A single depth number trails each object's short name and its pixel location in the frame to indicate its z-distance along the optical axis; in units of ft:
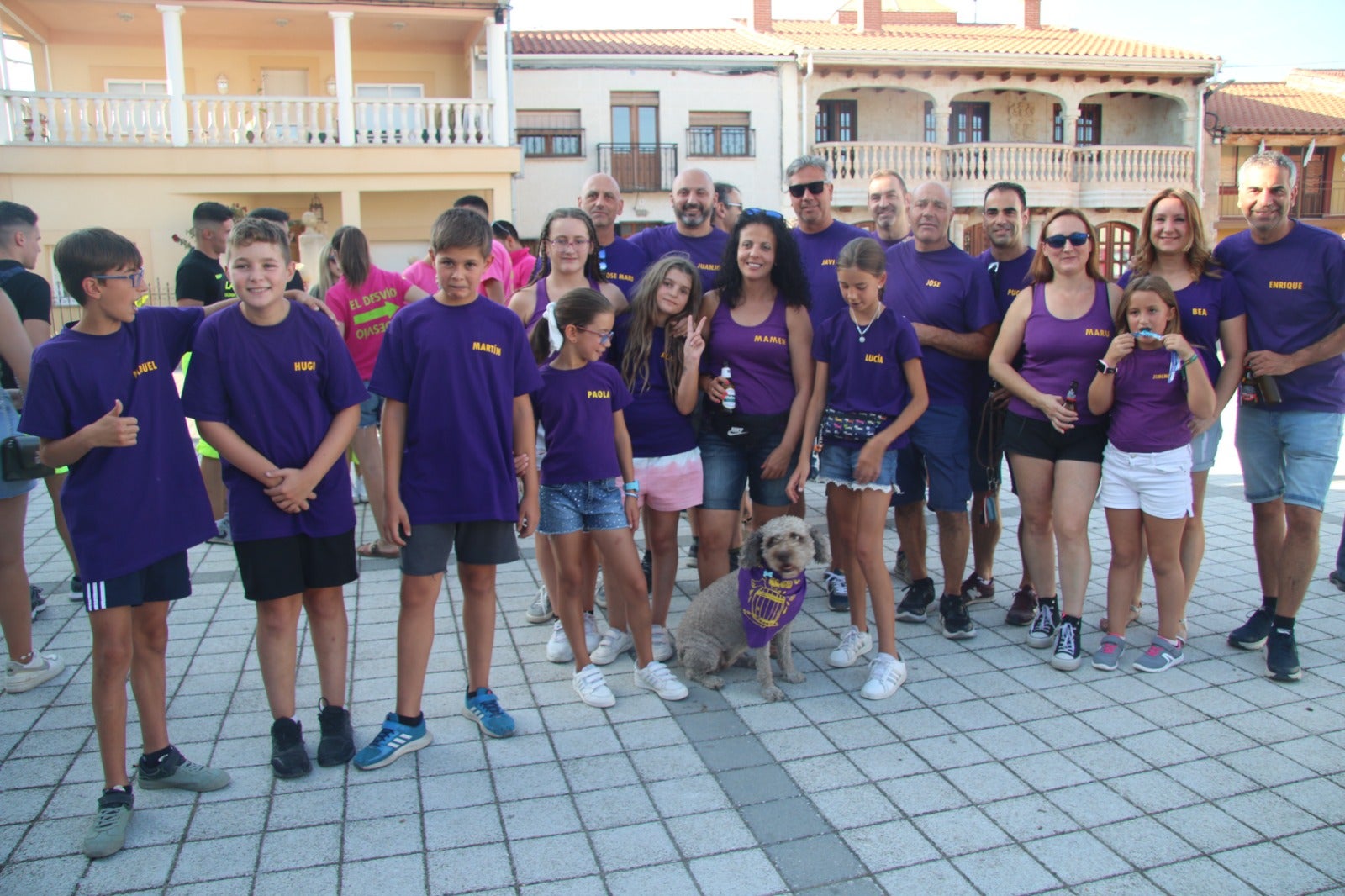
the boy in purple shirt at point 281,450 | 10.94
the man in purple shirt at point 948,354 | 16.03
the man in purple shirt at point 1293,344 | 14.48
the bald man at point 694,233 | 17.24
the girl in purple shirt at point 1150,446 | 13.89
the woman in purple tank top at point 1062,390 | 14.56
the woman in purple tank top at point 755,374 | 14.80
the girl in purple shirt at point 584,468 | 13.29
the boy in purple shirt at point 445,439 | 11.62
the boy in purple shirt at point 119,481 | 10.11
